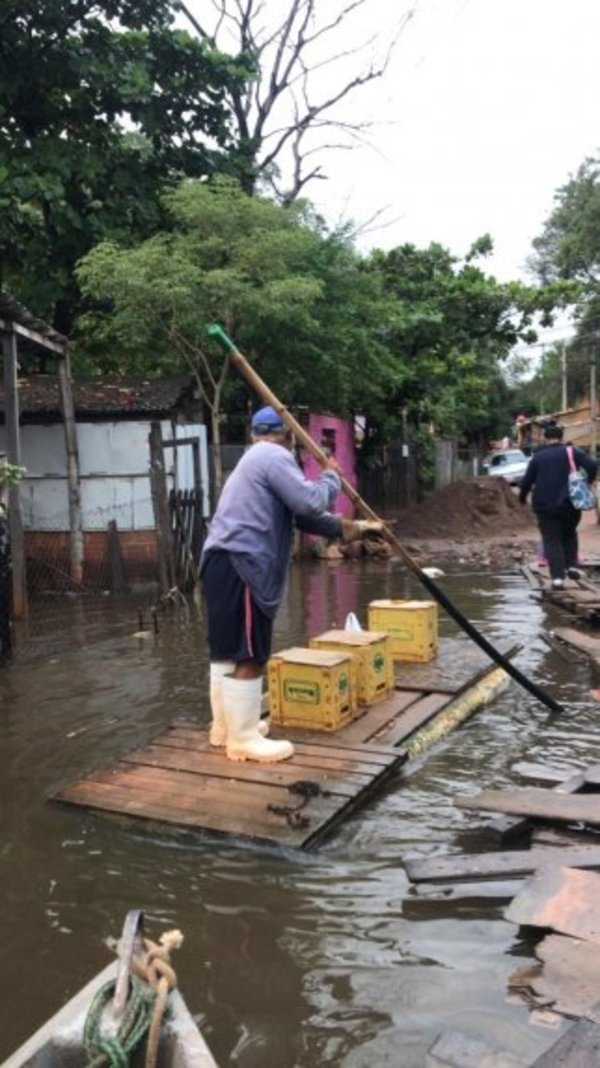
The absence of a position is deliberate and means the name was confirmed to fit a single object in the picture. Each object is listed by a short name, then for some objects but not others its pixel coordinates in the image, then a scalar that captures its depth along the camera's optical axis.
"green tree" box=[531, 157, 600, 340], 37.25
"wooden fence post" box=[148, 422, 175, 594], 11.22
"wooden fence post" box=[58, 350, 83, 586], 12.78
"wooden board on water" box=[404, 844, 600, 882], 3.90
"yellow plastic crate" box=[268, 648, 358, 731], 5.64
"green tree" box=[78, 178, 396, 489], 12.80
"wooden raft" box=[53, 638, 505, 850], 4.46
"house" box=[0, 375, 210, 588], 13.51
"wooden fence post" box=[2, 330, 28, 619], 10.33
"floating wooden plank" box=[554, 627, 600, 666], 7.92
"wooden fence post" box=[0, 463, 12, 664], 8.15
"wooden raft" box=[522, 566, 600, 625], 9.61
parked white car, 34.23
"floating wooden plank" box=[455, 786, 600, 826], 4.32
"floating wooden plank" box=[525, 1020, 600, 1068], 2.50
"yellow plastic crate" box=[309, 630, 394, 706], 6.12
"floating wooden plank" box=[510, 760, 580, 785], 5.14
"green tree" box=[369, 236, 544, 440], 21.14
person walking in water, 10.91
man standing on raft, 5.04
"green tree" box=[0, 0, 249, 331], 15.21
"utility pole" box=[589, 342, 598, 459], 25.67
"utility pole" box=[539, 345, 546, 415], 55.84
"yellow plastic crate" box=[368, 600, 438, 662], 7.46
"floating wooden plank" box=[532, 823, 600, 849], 4.26
